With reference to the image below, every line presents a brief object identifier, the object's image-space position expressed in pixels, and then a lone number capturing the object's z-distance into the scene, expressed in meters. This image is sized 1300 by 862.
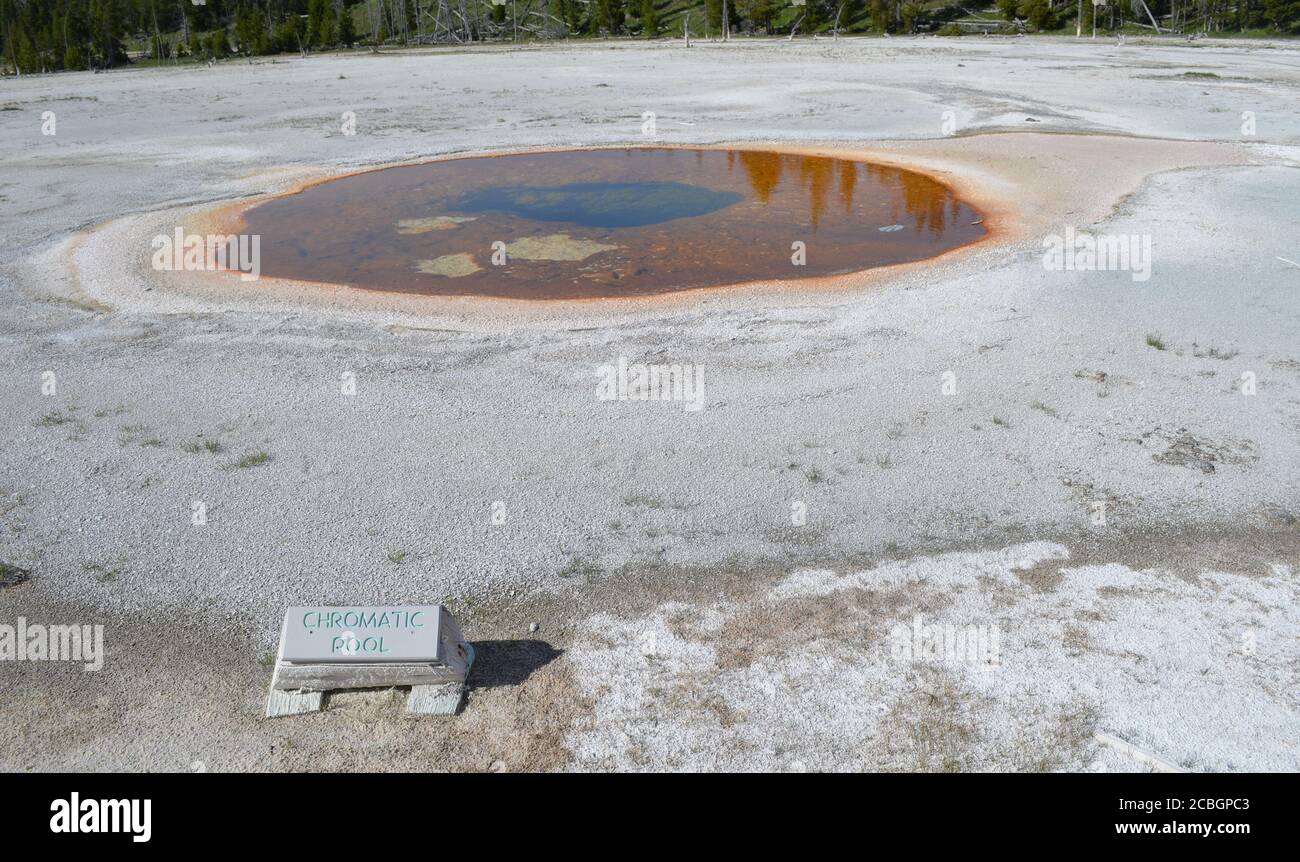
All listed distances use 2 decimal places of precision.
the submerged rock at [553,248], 14.73
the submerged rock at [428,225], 16.69
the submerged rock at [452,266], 14.10
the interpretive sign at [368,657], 5.42
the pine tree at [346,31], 68.88
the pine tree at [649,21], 65.56
